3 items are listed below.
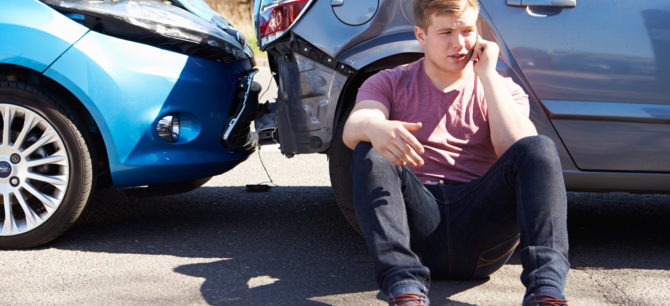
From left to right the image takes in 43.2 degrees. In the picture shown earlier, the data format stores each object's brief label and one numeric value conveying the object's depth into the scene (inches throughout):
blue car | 150.4
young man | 106.8
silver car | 140.5
